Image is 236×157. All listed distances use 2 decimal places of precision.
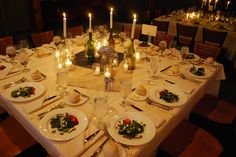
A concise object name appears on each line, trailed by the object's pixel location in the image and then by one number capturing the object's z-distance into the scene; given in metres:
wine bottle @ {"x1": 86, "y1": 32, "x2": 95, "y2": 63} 2.33
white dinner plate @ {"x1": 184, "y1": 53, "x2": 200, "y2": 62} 2.43
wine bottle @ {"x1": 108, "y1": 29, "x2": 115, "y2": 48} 2.55
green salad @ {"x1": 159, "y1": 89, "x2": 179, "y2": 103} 1.71
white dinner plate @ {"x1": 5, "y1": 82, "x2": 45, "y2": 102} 1.66
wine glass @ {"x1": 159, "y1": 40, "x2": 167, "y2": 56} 2.48
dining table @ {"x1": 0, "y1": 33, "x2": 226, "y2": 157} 1.32
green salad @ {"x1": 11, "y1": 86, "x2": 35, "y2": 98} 1.71
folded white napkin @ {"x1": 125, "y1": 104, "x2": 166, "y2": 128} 1.48
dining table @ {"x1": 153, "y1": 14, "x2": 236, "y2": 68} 3.96
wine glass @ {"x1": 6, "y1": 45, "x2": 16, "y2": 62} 2.21
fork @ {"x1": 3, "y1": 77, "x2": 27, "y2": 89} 1.85
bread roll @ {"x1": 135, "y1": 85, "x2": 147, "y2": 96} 1.76
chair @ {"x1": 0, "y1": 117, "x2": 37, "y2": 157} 1.69
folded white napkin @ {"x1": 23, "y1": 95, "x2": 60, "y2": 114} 1.56
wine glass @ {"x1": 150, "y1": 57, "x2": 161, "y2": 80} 2.00
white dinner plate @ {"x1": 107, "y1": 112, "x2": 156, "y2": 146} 1.31
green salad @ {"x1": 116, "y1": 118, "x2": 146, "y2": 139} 1.35
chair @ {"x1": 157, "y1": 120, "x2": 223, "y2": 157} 1.71
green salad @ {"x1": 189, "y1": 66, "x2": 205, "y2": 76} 2.11
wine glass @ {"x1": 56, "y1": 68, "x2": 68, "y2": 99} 1.68
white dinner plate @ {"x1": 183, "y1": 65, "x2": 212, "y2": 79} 2.08
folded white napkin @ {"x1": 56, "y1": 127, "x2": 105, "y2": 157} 1.24
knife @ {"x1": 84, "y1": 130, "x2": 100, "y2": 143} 1.32
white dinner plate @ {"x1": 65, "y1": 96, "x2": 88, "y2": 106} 1.64
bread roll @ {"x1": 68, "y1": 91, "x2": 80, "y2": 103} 1.64
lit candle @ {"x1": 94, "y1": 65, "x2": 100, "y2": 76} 2.09
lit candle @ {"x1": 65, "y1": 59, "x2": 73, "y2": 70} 2.16
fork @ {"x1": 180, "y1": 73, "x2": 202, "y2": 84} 2.02
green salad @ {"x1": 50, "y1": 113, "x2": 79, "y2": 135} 1.39
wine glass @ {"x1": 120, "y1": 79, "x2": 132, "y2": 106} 1.62
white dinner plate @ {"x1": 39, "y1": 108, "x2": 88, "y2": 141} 1.33
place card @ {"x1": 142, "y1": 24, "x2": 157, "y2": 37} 2.53
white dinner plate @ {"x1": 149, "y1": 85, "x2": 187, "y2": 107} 1.68
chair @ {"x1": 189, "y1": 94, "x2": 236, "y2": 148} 2.17
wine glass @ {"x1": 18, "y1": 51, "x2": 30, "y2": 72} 2.06
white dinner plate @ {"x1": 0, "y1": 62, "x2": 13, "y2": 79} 2.01
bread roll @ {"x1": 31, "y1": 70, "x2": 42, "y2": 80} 1.95
